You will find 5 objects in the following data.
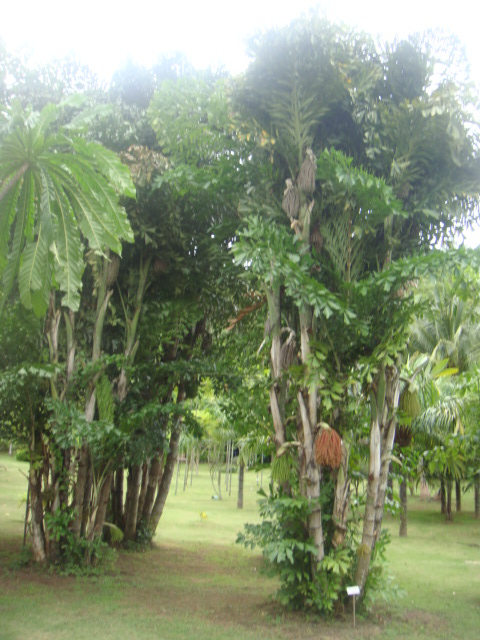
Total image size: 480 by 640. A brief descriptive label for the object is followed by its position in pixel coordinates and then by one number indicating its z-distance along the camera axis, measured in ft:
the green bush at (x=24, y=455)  31.29
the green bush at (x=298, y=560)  21.11
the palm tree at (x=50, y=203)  15.74
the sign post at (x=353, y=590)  20.17
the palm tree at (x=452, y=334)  55.21
